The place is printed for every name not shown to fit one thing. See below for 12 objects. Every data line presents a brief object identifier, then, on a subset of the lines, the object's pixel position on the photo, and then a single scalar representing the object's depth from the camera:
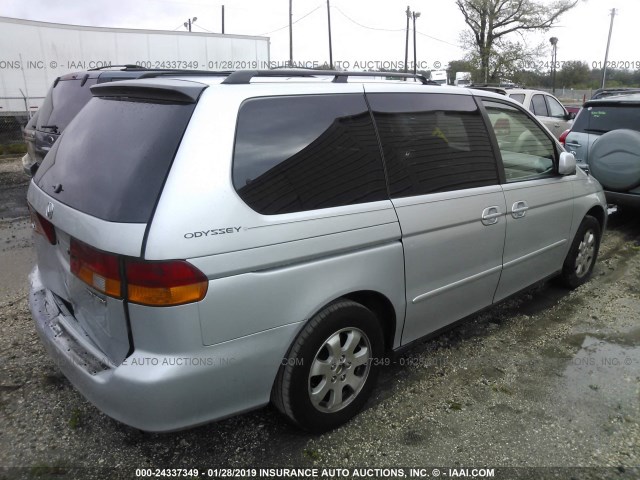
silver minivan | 1.95
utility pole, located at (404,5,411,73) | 42.26
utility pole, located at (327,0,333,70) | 39.37
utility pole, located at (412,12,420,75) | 42.89
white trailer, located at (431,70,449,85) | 29.16
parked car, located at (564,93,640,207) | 5.55
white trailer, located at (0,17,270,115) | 14.67
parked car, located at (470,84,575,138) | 11.46
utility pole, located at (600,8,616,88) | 40.74
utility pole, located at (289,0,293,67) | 36.00
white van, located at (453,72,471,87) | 27.21
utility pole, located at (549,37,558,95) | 32.59
